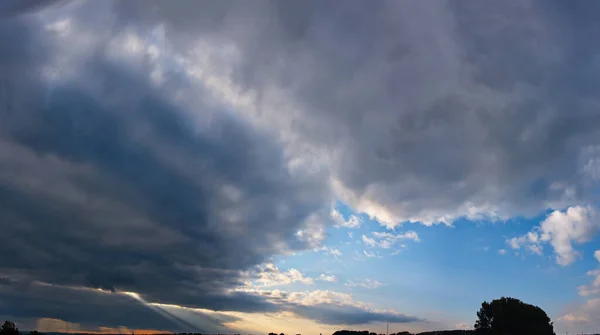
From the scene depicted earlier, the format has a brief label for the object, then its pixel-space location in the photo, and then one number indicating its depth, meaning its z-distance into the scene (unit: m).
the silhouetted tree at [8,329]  156.12
